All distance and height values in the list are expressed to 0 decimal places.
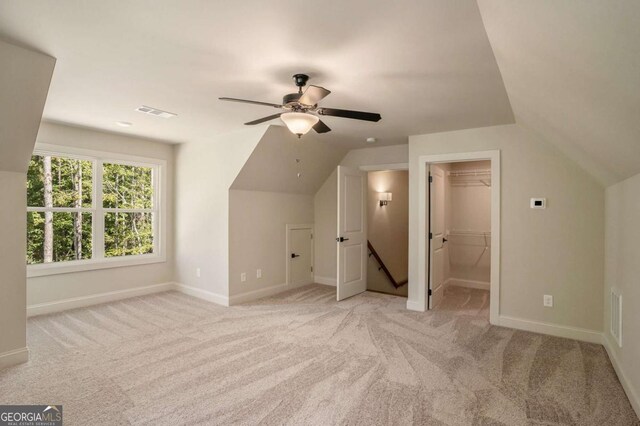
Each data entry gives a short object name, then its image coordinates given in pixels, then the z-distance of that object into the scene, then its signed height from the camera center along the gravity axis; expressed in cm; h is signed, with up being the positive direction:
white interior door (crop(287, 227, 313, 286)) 558 -77
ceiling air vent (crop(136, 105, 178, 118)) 345 +108
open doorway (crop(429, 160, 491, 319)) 523 -33
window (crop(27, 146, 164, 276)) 422 +1
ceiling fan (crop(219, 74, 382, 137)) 237 +77
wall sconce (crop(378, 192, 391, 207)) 627 +29
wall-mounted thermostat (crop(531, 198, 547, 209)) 364 +9
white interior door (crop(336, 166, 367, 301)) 490 -33
